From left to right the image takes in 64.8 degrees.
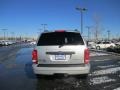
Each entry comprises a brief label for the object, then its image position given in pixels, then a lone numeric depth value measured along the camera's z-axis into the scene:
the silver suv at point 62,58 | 3.16
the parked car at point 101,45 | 16.36
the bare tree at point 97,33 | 22.74
